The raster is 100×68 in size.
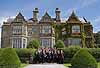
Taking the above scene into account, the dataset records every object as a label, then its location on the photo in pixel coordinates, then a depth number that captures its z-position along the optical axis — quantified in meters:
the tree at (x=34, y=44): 20.43
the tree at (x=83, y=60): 10.14
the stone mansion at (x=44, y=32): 22.06
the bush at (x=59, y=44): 20.17
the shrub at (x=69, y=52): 17.04
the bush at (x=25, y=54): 16.88
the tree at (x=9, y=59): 9.50
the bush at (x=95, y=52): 16.87
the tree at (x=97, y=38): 27.29
